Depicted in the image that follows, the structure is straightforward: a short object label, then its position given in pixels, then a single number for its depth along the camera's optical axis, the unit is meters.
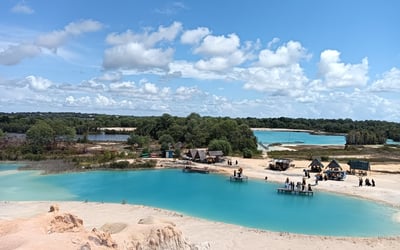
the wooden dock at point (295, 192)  42.16
